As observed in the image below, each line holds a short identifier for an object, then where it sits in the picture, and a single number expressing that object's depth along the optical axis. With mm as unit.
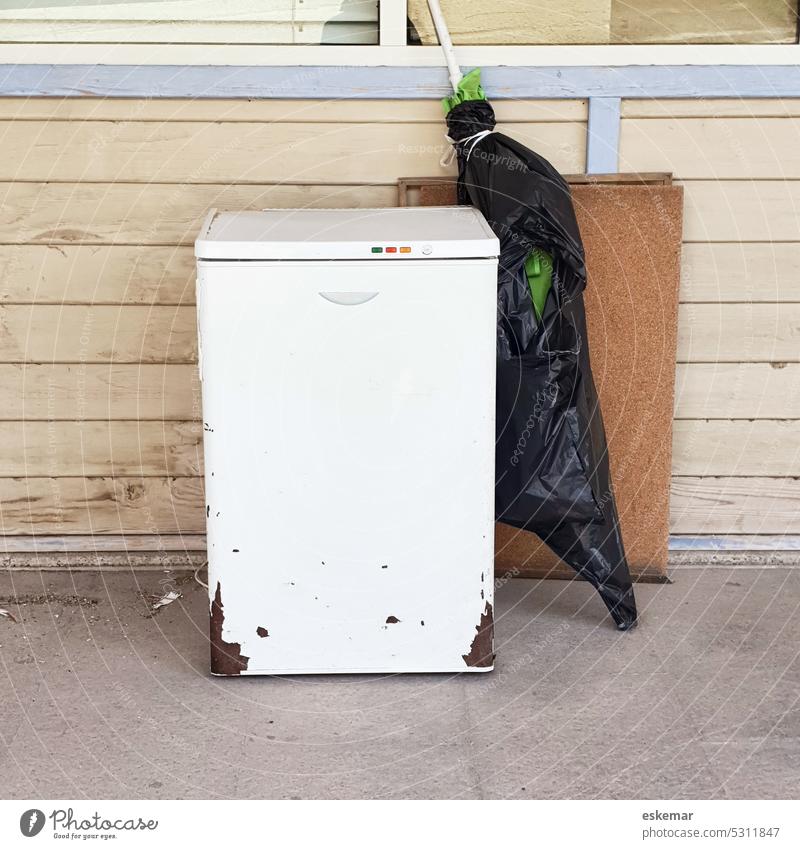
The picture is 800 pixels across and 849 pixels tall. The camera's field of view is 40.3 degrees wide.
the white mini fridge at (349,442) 2086
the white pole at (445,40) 2553
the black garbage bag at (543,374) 2379
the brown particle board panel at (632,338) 2650
